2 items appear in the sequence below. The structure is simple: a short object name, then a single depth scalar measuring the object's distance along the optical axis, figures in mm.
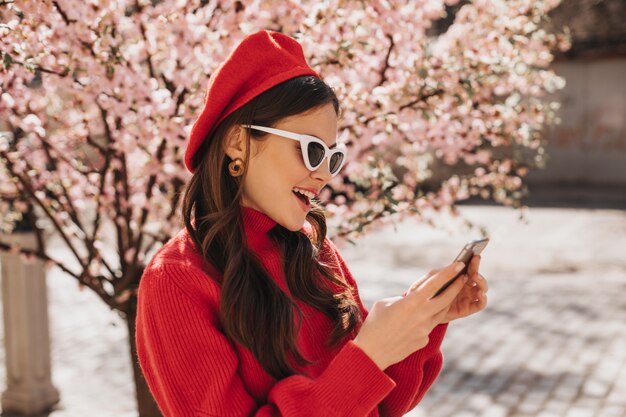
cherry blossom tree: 2795
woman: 1421
